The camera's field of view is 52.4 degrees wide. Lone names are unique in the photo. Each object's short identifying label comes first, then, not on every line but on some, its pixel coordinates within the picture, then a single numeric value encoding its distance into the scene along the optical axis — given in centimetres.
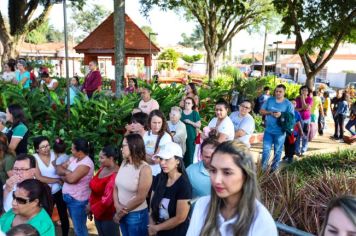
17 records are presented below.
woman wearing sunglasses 280
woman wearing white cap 298
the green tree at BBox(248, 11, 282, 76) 2493
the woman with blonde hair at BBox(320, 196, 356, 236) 166
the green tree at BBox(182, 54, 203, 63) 5703
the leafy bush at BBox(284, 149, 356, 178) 602
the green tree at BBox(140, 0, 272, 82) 2012
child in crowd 427
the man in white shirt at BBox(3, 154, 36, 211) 335
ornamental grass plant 353
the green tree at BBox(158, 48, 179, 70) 3799
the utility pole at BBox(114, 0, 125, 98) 793
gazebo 1298
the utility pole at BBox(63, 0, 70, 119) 526
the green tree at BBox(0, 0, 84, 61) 1550
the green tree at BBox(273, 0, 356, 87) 992
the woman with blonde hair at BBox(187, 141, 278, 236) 192
